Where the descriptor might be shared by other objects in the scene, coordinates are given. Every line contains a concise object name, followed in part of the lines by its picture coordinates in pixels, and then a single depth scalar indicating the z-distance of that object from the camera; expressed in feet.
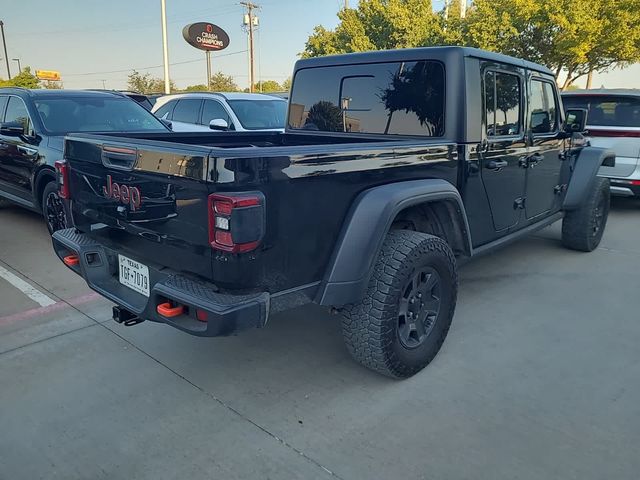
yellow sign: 165.39
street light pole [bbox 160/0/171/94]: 77.51
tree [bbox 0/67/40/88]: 118.64
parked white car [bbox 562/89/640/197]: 22.76
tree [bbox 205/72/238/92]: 180.34
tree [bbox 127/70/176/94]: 177.17
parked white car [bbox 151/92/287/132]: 26.58
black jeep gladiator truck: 7.12
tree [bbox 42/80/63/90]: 159.74
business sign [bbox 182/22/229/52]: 91.45
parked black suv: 17.57
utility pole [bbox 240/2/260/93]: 116.45
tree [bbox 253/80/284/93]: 183.48
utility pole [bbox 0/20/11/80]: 176.04
